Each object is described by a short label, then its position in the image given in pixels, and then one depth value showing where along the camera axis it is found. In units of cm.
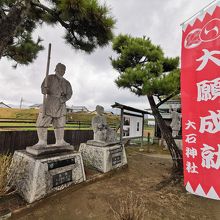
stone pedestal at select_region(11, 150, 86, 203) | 316
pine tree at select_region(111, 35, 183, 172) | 560
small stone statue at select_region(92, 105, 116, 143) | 589
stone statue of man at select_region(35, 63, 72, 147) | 388
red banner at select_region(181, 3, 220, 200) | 246
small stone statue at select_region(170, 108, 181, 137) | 1156
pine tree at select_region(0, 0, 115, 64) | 302
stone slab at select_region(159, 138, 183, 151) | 983
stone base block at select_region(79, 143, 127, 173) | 516
